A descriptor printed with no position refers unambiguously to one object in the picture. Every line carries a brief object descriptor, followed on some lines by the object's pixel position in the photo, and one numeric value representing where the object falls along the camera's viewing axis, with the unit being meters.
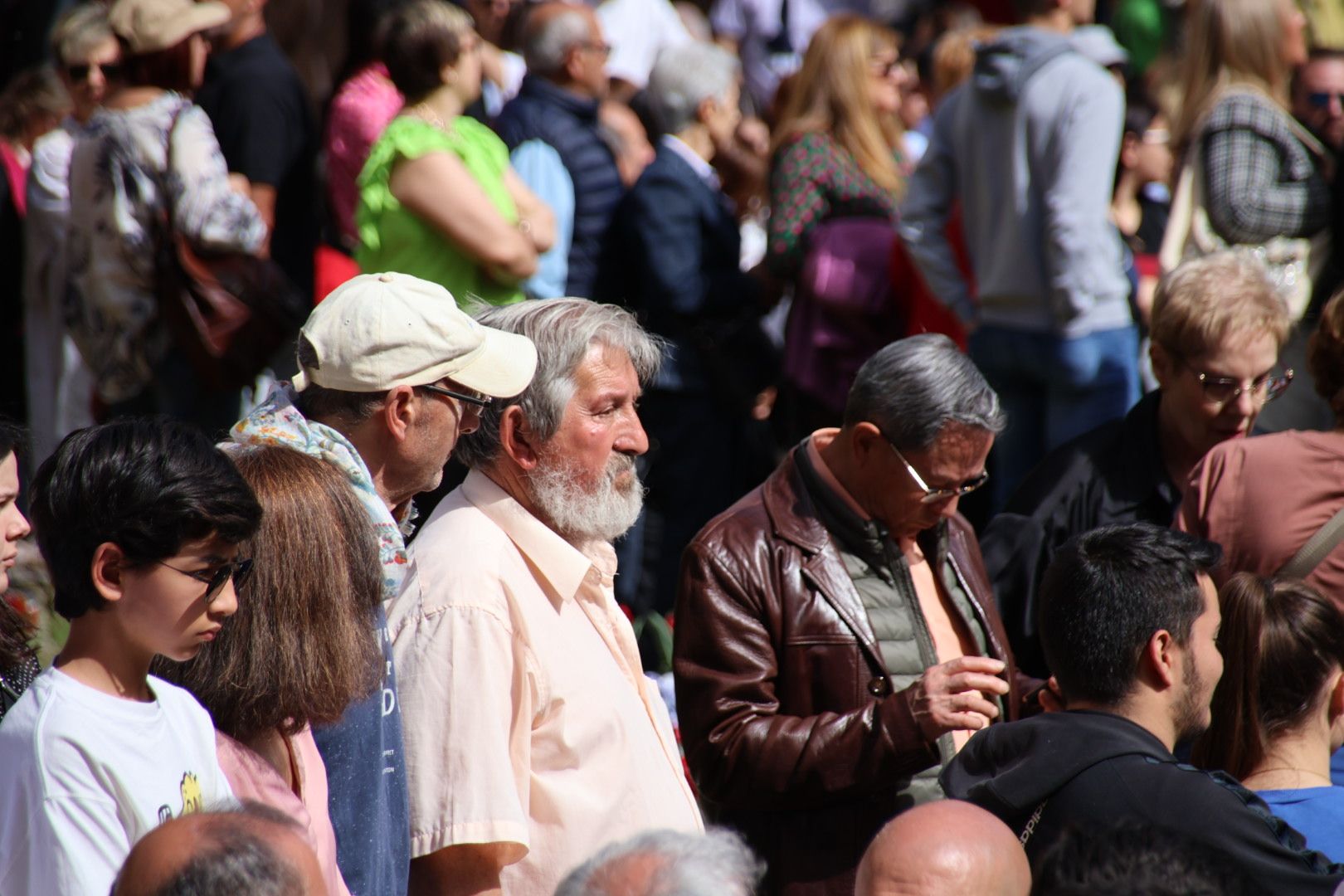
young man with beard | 5.61
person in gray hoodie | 11.35
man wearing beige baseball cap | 6.11
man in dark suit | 13.02
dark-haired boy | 4.74
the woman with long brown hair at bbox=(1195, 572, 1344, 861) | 6.50
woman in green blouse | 10.62
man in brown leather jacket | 7.03
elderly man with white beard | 5.87
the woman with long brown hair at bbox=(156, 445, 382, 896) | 5.33
